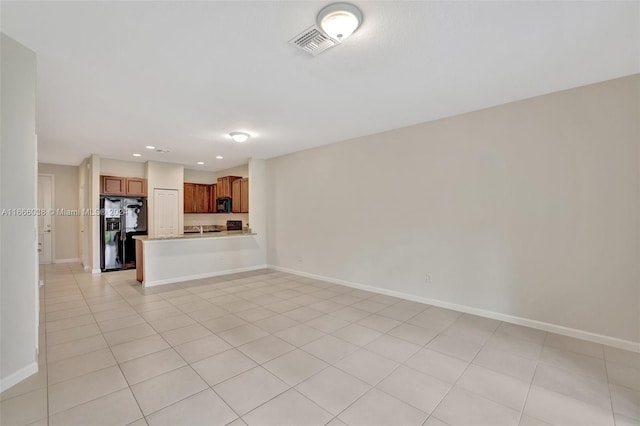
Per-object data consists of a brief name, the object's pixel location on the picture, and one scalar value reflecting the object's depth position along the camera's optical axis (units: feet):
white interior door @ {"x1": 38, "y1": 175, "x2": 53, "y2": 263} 23.57
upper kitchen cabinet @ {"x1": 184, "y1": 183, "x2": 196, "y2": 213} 26.27
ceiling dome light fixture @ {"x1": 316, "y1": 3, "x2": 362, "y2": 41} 5.92
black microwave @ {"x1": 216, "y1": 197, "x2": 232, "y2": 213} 25.48
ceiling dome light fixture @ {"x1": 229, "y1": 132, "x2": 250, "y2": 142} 14.82
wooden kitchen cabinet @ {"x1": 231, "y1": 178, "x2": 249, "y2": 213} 24.62
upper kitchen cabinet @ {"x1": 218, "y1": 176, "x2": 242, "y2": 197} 26.14
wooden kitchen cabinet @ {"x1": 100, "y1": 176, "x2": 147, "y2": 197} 21.03
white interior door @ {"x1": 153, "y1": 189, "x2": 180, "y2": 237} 23.00
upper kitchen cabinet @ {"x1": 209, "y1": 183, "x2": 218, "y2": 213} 27.96
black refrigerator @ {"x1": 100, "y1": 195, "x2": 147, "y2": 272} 20.83
